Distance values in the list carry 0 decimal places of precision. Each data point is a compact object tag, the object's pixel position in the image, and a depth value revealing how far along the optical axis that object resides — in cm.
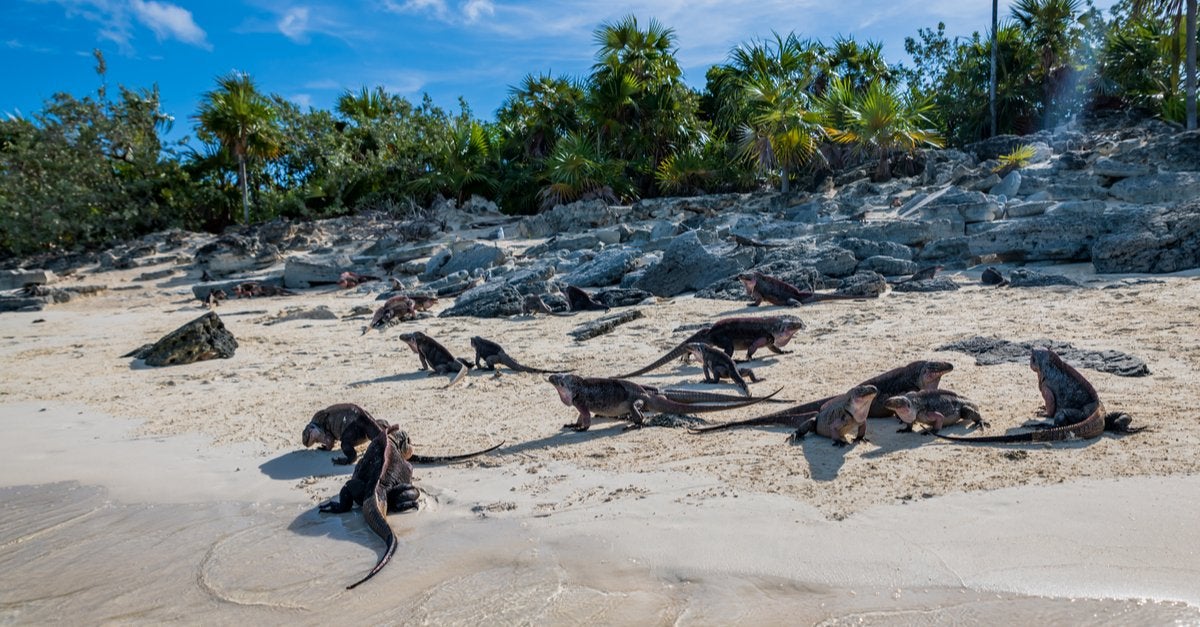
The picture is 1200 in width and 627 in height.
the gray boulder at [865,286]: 981
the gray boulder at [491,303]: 1106
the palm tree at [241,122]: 2512
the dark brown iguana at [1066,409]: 417
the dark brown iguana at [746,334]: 698
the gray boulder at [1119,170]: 1465
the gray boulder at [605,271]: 1321
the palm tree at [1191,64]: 1888
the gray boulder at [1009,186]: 1524
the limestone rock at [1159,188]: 1329
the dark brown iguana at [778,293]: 954
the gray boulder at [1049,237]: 1098
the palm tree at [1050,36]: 2577
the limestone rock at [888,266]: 1105
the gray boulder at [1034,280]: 951
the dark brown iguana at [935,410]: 447
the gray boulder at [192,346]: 866
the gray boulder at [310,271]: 1798
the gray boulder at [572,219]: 2042
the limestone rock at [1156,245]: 941
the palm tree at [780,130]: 1970
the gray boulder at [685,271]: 1160
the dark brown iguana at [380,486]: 394
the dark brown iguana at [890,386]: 482
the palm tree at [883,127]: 1967
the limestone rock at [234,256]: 2022
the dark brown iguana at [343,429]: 495
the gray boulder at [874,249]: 1203
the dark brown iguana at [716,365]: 614
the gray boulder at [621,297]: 1097
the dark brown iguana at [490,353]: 730
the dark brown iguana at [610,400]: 532
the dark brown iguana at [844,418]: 433
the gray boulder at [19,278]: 2006
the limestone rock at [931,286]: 984
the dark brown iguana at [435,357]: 737
